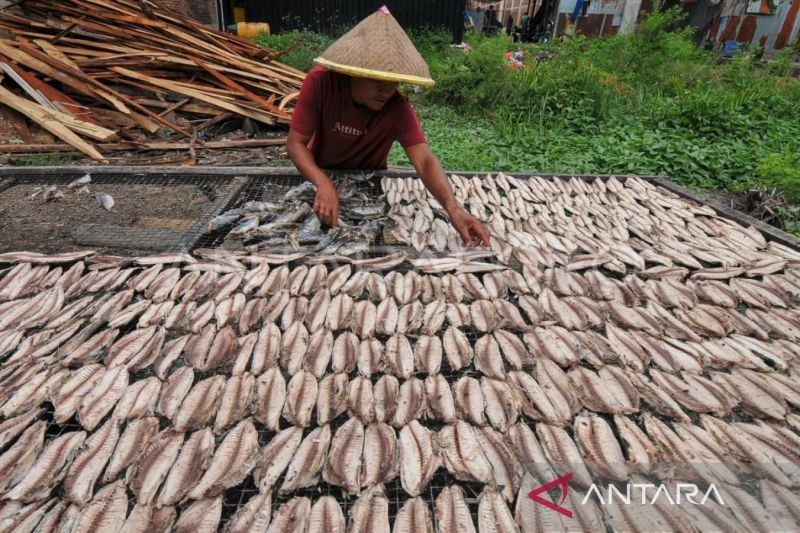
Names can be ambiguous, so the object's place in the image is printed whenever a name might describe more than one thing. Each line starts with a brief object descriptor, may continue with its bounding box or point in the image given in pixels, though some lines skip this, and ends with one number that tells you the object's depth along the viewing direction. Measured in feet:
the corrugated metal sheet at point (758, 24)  60.59
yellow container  47.27
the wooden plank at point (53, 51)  22.71
